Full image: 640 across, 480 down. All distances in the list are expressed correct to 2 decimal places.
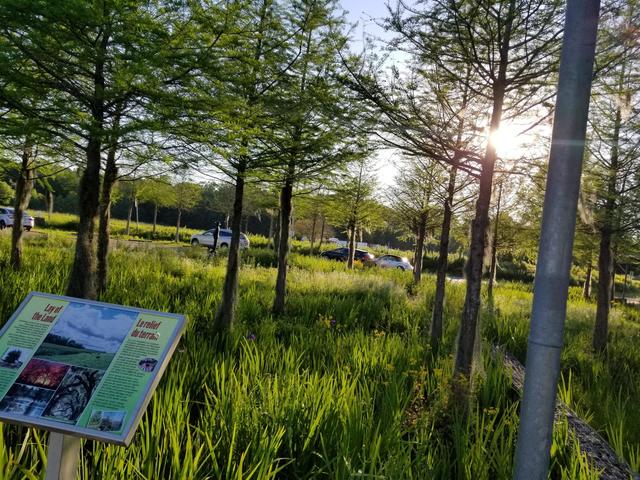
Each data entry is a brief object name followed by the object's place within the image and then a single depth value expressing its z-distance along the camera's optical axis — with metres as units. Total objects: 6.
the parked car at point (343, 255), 27.64
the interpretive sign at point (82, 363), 1.83
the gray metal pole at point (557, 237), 1.81
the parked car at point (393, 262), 27.89
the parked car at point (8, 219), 24.12
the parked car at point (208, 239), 28.43
